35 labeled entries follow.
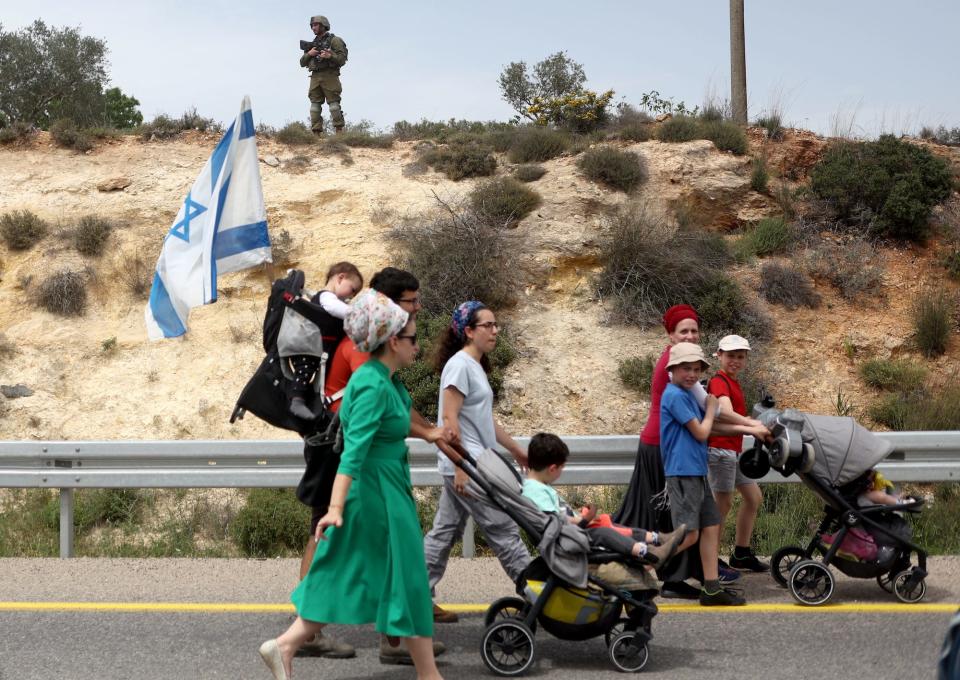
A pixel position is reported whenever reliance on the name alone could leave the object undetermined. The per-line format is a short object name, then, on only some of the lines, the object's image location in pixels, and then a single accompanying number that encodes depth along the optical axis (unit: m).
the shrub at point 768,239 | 17.02
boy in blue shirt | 6.32
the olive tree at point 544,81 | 26.80
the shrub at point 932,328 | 15.17
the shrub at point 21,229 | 17.20
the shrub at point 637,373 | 14.40
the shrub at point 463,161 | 18.53
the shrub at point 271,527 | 8.66
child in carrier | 5.73
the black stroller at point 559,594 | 5.21
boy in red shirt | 7.05
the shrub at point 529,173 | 18.20
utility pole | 21.00
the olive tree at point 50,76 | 24.73
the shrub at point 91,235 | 17.03
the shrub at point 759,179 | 18.27
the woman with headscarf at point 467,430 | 5.66
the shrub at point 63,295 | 16.17
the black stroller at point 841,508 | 6.39
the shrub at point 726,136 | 19.20
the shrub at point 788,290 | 15.97
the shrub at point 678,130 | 19.41
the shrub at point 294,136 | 19.98
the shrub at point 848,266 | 16.25
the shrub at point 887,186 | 17.17
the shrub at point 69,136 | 19.72
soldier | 20.02
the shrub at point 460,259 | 15.62
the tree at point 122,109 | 32.31
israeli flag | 7.03
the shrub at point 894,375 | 14.37
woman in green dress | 4.74
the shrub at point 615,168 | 17.94
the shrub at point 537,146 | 19.02
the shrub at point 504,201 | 17.00
